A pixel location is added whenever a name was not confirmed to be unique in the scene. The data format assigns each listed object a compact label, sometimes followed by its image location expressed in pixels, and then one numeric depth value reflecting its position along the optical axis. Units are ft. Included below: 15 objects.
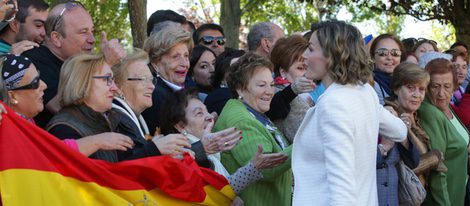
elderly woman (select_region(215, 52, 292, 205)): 19.85
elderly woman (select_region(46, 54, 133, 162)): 16.83
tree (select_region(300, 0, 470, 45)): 51.04
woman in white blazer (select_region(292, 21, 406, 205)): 14.60
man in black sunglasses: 30.83
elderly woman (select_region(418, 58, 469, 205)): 24.88
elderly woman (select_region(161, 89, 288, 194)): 20.22
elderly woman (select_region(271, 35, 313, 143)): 24.35
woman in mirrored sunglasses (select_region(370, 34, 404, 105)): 27.26
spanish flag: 15.03
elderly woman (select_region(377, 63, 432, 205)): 22.85
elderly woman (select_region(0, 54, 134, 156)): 16.14
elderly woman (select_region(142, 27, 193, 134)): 23.08
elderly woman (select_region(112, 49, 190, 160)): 18.49
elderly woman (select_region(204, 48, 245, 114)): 23.09
